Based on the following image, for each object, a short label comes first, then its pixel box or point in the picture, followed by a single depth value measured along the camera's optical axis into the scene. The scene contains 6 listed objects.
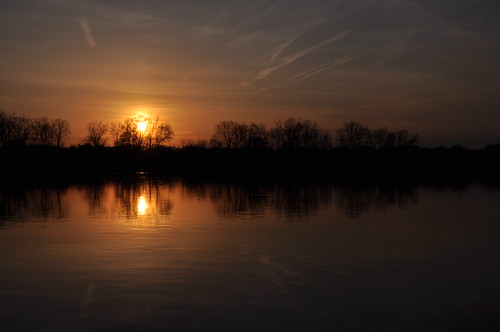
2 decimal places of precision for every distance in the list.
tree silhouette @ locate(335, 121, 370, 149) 142.25
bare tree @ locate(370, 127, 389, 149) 144.62
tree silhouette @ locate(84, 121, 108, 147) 130.54
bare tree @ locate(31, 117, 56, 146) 118.75
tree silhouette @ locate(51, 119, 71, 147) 121.70
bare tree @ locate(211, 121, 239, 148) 138.52
